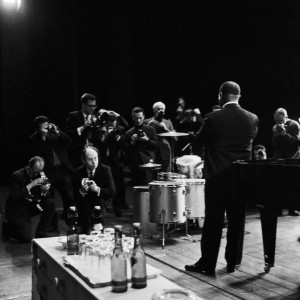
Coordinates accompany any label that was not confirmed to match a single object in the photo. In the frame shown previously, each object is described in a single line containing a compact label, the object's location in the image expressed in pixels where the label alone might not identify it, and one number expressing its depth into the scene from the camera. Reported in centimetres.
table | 185
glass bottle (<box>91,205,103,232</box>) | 277
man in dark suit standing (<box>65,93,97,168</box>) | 587
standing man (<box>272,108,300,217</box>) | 646
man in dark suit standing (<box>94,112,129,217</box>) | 633
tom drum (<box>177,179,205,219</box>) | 501
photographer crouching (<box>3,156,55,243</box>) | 486
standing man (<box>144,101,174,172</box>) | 635
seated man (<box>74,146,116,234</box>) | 463
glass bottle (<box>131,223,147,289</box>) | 191
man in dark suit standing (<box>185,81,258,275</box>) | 351
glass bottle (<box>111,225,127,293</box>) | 186
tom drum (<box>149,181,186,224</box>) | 471
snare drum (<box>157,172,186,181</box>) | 495
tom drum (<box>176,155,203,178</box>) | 530
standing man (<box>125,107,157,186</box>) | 604
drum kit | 472
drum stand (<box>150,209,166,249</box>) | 470
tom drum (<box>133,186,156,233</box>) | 513
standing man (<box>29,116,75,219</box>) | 564
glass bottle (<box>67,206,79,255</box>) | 245
